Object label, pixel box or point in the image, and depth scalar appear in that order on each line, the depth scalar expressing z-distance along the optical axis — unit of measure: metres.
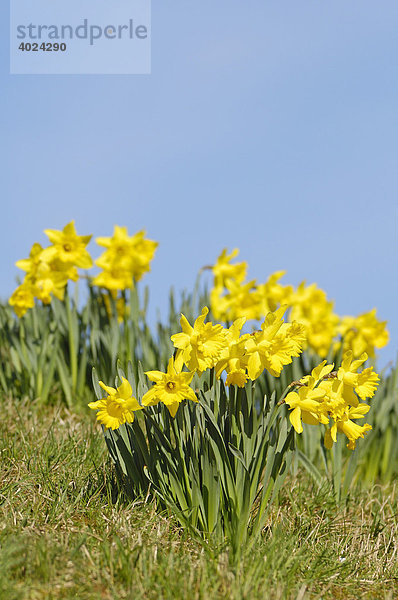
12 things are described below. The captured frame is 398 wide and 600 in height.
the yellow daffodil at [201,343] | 4.84
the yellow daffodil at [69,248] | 9.10
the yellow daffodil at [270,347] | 4.91
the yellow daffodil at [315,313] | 12.13
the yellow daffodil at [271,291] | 11.00
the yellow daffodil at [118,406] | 5.08
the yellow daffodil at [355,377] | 5.21
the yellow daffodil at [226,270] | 10.88
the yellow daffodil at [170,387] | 4.90
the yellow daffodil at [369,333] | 11.58
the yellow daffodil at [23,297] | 9.31
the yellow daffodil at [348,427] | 5.26
